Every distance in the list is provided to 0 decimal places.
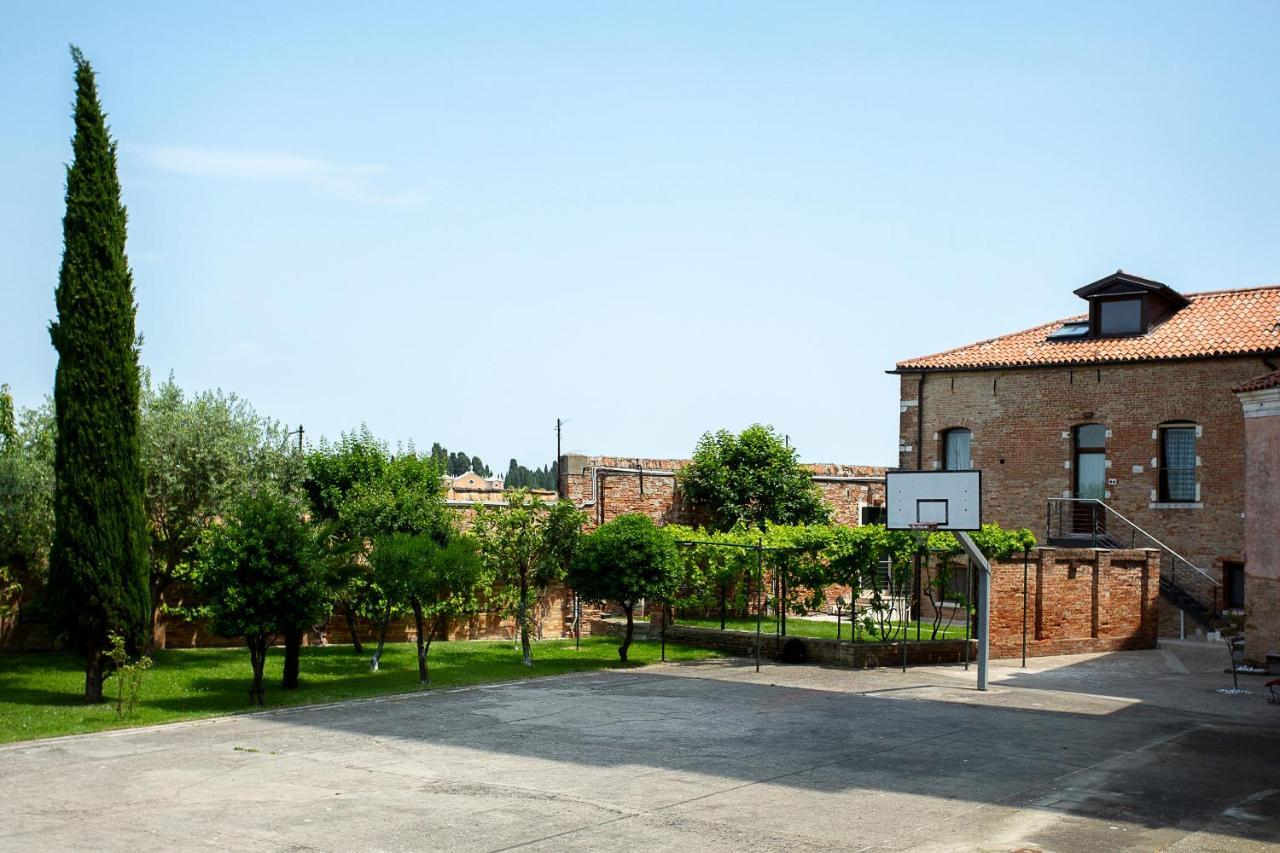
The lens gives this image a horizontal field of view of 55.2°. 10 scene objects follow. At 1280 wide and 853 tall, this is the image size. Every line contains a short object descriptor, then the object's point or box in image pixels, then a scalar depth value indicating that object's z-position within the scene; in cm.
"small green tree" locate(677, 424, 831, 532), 3512
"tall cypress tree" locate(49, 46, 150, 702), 1772
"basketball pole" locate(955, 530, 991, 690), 2019
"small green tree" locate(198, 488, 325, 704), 1711
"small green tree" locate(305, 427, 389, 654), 2338
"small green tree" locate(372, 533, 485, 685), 1936
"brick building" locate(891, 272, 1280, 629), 2984
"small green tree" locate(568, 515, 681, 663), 2262
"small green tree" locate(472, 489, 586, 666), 2261
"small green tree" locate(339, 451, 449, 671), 2241
